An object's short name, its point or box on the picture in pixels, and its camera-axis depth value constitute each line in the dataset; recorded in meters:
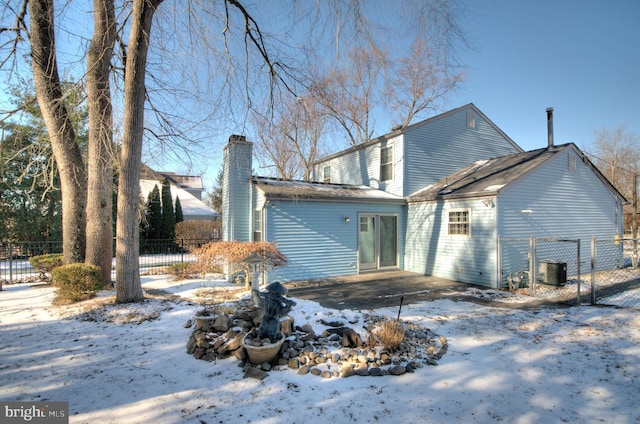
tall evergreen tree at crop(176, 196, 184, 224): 21.23
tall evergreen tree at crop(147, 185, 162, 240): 19.78
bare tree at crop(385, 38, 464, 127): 20.12
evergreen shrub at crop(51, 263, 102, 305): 6.63
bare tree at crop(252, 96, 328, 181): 7.16
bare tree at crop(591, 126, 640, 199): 31.78
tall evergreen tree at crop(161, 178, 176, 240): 20.03
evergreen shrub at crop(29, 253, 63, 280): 9.67
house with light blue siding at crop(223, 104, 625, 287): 9.20
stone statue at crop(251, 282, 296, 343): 3.93
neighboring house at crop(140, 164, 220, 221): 23.48
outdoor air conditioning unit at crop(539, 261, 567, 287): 8.69
